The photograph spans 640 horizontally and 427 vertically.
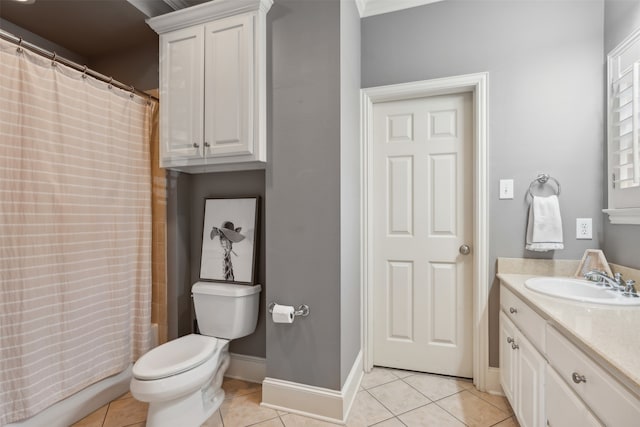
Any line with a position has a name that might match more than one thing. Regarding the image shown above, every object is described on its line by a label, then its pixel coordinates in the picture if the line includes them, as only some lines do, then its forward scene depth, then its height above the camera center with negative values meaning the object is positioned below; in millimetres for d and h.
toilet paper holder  1683 -570
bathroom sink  1256 -378
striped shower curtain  1408 -112
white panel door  2018 -166
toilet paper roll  1641 -577
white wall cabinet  1722 +762
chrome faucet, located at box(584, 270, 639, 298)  1315 -345
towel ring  1766 +178
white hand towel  1686 -86
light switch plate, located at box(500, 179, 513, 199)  1833 +133
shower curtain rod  1427 +812
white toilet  1437 -807
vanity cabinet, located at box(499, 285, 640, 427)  772 -583
